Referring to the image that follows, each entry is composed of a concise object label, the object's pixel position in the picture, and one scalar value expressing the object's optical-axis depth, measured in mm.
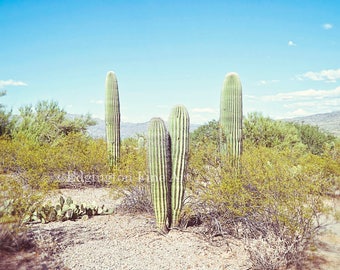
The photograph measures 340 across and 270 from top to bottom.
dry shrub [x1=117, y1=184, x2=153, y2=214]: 7746
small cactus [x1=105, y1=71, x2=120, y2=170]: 11758
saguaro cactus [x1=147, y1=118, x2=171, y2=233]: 6566
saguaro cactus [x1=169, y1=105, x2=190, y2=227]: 6770
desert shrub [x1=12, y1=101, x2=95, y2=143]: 17439
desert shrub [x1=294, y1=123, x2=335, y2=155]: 21784
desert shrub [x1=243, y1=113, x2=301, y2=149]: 19594
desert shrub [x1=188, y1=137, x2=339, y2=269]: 5105
